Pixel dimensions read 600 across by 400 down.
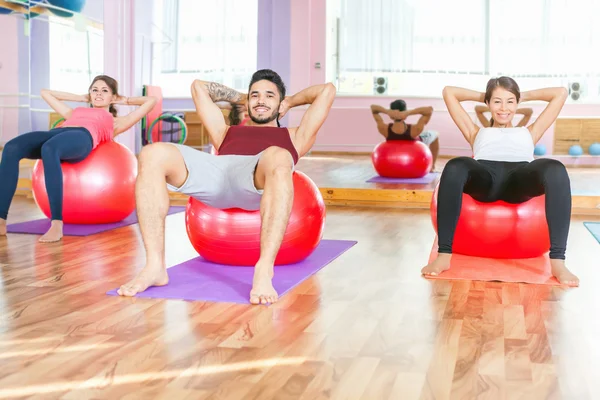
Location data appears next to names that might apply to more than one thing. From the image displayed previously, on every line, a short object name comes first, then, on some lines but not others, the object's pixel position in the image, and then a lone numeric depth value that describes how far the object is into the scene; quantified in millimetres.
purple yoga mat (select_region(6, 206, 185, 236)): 3973
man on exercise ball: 2553
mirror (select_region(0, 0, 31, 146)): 5512
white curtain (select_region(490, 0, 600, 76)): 8562
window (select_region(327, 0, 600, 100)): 8625
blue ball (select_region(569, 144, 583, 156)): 8234
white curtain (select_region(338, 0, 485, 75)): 9039
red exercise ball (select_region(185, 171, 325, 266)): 2928
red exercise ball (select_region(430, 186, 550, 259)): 3119
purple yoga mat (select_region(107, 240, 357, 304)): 2594
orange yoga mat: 2941
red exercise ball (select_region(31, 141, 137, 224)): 3986
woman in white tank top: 2889
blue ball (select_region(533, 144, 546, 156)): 8211
